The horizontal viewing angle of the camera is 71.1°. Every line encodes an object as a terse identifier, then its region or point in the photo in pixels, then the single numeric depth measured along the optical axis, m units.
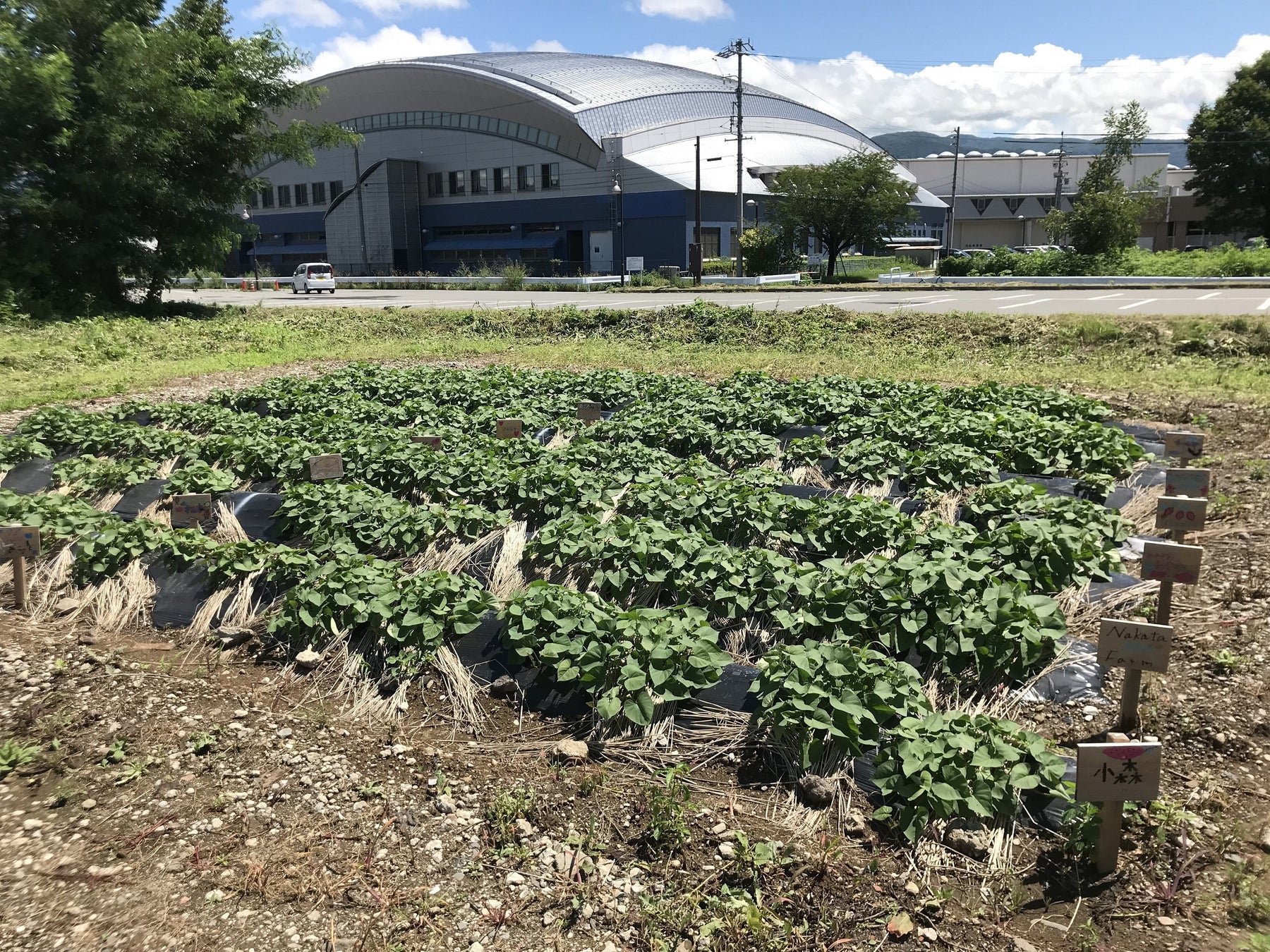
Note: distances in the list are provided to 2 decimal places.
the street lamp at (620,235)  51.05
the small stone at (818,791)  3.23
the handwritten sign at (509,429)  7.50
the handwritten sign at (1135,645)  2.98
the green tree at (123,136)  21.59
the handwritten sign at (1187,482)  4.76
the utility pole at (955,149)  60.22
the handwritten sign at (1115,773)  2.62
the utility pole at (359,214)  59.38
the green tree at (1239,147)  48.03
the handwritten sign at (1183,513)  4.05
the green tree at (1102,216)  34.03
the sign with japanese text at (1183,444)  6.31
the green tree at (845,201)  41.03
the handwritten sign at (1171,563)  3.58
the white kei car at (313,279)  40.56
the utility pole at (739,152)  41.50
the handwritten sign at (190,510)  5.71
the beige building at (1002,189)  74.56
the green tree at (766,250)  41.88
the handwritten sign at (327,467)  6.27
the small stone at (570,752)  3.59
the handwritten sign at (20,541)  4.96
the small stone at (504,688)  4.04
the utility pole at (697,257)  41.16
